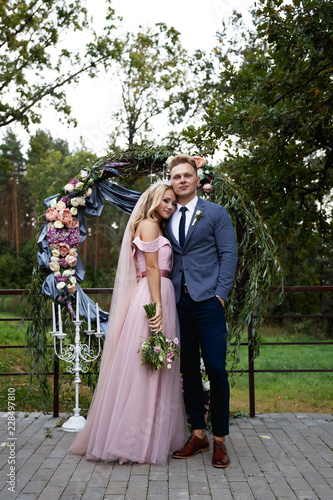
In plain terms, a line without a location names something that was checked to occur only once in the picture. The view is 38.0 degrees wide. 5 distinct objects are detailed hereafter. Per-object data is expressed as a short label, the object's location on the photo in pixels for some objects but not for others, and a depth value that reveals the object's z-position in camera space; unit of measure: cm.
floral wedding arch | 431
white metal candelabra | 438
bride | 351
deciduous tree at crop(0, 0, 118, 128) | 1274
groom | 357
